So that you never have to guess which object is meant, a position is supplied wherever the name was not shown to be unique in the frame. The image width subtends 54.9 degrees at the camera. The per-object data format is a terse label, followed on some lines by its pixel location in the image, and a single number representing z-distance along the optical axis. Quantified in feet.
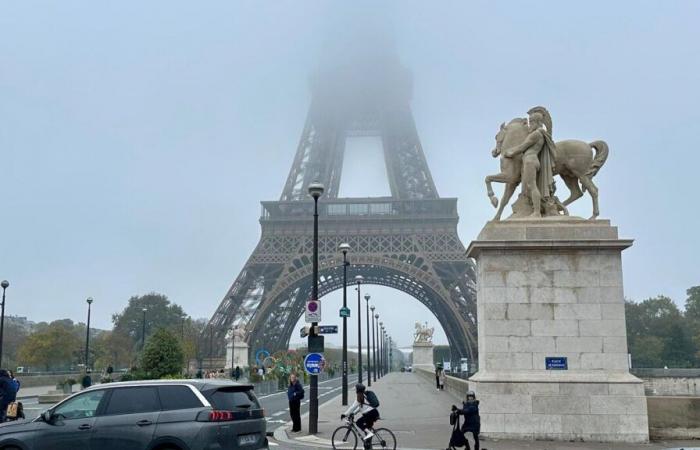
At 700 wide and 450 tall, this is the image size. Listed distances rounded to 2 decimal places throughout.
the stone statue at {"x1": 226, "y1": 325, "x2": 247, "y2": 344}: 206.69
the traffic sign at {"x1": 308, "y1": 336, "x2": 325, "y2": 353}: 60.29
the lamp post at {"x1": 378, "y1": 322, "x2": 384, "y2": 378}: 285.43
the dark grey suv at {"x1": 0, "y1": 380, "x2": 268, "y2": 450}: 33.24
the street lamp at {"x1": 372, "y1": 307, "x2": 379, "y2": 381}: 218.87
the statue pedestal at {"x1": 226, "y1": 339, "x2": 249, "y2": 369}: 205.87
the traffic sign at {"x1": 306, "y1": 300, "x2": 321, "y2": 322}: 59.98
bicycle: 45.51
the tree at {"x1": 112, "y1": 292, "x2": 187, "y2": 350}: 351.25
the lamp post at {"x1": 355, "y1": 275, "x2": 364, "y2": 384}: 143.04
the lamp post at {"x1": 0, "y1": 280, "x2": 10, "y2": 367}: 110.11
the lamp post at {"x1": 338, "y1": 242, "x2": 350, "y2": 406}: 93.35
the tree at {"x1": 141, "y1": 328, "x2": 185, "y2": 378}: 105.81
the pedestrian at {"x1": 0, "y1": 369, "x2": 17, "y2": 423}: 55.88
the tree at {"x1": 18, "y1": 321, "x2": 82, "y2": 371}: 254.27
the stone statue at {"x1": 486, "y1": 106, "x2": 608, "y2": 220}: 54.03
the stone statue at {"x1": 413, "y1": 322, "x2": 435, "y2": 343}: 260.42
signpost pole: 58.44
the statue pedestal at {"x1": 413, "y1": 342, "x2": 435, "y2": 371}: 269.64
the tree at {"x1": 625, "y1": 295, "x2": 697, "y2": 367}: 257.12
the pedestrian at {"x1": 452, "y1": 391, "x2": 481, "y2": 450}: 41.88
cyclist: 45.88
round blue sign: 58.18
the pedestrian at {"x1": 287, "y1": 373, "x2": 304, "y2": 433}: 61.61
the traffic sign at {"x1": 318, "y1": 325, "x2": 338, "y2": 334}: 70.48
